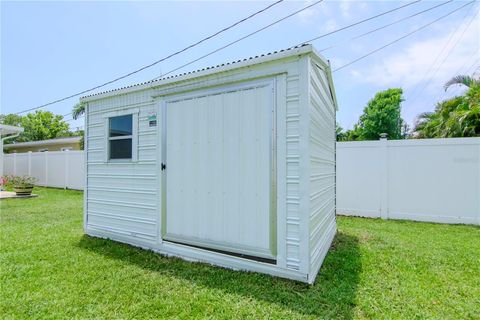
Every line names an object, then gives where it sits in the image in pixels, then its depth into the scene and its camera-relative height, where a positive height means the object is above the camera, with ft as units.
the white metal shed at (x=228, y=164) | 10.39 -0.14
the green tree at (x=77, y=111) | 55.77 +10.17
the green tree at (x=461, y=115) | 24.11 +4.71
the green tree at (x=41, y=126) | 93.09 +12.07
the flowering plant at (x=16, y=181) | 36.60 -3.05
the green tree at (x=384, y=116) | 64.39 +10.74
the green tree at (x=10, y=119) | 104.68 +15.88
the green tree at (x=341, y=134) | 77.58 +7.94
